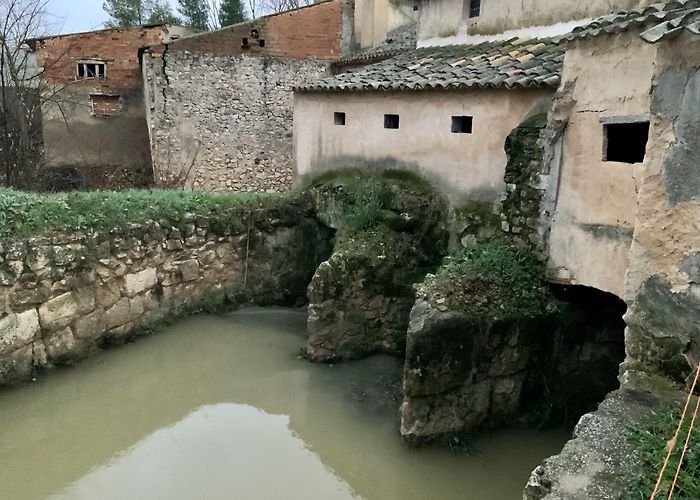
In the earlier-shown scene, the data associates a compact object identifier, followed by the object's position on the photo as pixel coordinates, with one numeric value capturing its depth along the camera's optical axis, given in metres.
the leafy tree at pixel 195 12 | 27.72
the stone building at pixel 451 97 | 7.27
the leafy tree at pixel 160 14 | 25.78
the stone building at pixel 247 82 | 15.02
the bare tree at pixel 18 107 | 13.30
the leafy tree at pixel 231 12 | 24.84
